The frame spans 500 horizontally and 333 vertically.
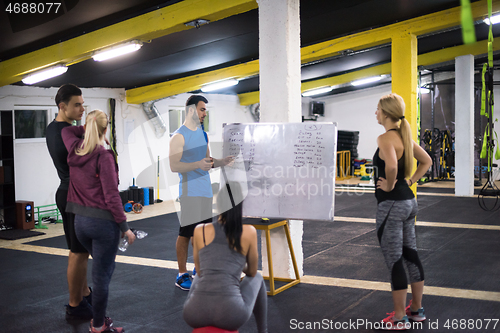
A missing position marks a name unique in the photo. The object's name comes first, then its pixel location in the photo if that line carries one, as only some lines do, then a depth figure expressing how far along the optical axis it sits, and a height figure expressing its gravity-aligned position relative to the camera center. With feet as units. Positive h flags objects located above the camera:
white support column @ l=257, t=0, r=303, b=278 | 12.66 +2.46
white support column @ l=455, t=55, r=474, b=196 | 31.68 +2.16
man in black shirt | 9.99 -0.13
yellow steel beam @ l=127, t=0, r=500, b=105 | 21.31 +6.24
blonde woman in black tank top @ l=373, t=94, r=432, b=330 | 9.28 -0.97
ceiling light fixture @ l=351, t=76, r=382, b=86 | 39.45 +6.78
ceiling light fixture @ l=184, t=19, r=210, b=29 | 15.52 +4.69
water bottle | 9.22 -1.70
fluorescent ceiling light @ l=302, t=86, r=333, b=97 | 41.59 +6.16
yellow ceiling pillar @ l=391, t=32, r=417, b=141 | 22.11 +4.26
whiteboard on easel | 11.73 -0.28
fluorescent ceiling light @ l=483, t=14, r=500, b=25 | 21.72 +6.74
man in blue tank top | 11.98 -0.27
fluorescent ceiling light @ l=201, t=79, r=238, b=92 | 29.46 +4.87
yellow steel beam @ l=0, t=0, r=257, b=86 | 14.92 +4.75
